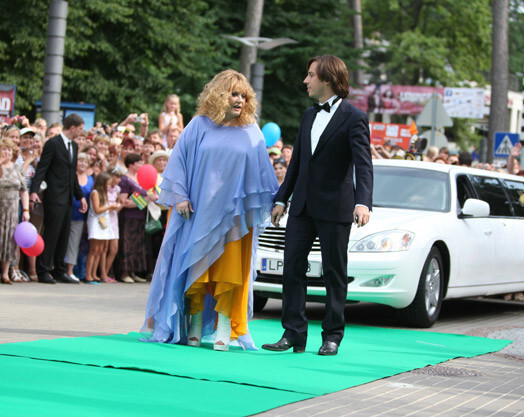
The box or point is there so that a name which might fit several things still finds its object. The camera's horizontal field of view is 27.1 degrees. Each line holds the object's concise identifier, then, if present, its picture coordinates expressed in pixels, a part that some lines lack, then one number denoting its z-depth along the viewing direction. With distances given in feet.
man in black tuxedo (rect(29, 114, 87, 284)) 44.50
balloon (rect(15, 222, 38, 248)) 41.81
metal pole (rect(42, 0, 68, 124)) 49.80
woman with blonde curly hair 26.37
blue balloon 49.39
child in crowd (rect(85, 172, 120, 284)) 46.55
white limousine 33.63
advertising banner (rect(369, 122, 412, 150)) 138.65
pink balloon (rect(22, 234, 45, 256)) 42.60
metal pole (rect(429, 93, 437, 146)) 78.69
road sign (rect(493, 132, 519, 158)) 85.30
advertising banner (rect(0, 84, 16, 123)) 59.21
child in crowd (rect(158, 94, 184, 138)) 57.47
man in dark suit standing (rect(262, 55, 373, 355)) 26.12
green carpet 18.84
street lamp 66.90
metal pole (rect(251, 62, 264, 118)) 67.00
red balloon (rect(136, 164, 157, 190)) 47.24
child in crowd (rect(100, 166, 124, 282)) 47.39
